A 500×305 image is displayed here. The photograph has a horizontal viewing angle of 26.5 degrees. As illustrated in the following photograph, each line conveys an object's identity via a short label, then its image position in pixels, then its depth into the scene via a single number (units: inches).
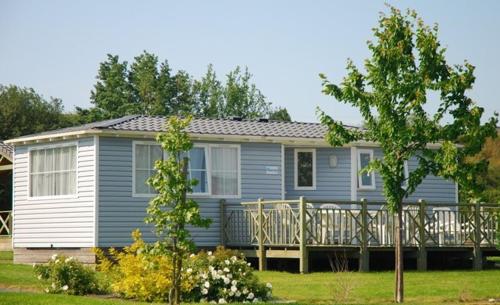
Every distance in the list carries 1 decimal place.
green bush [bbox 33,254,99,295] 724.7
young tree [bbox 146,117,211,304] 590.9
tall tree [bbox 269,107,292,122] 2337.6
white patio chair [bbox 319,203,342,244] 945.5
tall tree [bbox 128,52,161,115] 2267.5
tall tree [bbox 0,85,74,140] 2031.3
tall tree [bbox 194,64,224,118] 2327.8
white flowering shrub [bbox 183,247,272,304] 676.7
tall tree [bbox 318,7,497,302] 689.6
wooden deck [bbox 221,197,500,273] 946.7
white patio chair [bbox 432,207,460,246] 1006.4
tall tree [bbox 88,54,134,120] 2243.1
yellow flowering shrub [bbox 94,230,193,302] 658.2
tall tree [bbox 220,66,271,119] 2298.2
